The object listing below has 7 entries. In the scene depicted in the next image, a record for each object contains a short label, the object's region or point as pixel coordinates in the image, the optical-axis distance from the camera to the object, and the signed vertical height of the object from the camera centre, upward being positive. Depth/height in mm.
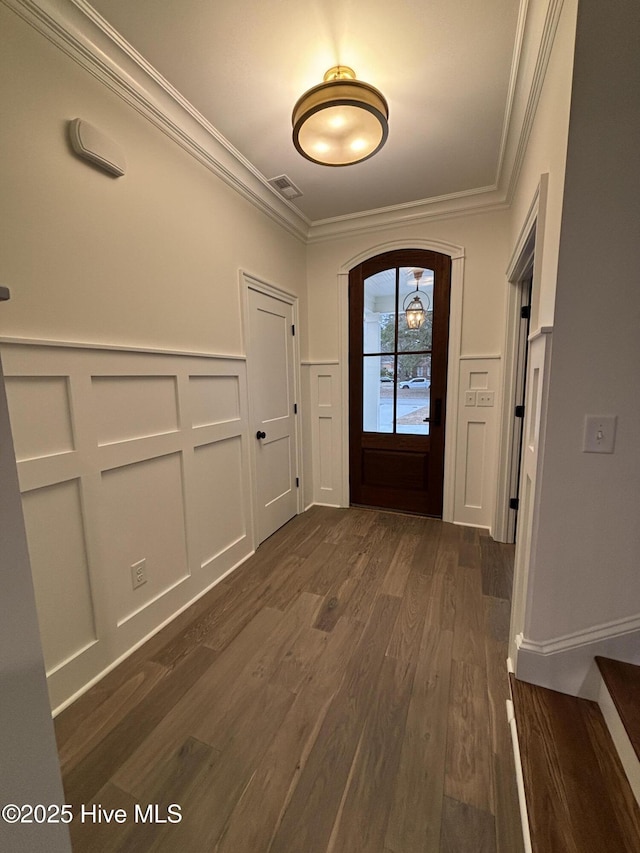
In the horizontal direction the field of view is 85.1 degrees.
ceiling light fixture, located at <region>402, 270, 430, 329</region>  3027 +569
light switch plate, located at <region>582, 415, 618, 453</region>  1177 -200
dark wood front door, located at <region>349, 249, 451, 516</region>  3006 -20
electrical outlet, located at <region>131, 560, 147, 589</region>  1743 -971
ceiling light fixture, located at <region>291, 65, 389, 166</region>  1486 +1152
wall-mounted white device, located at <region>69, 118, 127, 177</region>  1392 +970
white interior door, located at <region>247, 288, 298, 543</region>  2676 -241
